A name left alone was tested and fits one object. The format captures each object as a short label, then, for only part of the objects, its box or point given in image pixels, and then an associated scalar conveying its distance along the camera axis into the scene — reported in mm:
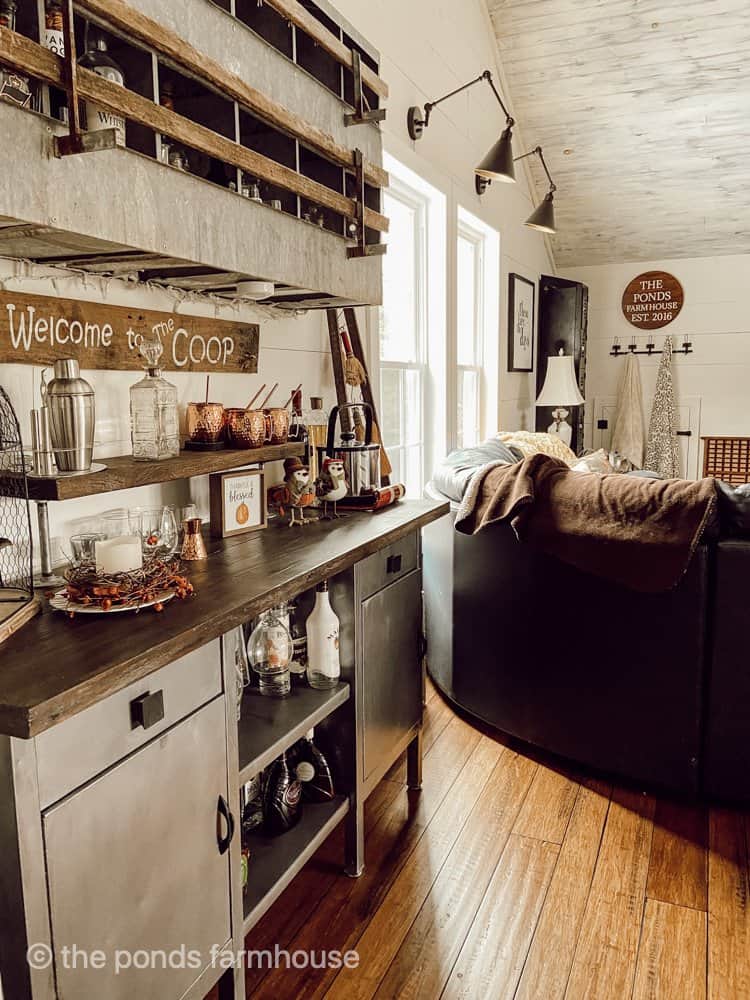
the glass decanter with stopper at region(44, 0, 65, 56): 1246
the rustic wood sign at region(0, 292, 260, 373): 1519
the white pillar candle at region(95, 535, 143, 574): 1454
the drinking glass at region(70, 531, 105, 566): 1562
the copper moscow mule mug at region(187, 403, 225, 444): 1915
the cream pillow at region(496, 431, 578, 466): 4164
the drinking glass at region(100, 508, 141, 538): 1674
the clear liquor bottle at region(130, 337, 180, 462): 1708
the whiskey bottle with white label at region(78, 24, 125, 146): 1354
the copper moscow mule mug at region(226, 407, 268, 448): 1962
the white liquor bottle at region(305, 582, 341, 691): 1948
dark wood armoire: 5594
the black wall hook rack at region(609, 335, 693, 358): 5969
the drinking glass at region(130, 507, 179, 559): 1663
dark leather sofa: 2303
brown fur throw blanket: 2197
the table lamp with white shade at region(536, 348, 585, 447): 5273
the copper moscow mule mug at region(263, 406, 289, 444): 2092
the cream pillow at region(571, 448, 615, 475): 4066
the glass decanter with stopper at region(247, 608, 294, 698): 1928
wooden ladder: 2664
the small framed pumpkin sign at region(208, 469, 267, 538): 1962
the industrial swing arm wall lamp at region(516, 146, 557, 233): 4355
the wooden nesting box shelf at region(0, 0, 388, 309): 1197
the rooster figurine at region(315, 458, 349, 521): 2285
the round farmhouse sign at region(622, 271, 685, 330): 6004
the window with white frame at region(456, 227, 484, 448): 4477
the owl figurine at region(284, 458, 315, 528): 2211
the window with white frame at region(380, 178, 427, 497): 3518
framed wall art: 4980
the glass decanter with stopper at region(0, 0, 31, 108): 1156
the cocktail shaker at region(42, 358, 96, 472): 1432
